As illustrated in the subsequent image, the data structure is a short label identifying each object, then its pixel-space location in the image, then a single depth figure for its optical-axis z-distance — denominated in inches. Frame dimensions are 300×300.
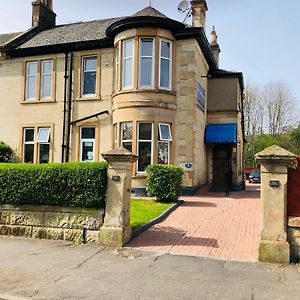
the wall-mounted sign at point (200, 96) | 732.7
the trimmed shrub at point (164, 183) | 540.1
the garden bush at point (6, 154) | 792.3
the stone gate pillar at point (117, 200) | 322.0
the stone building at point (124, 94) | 667.4
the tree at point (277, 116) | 2060.8
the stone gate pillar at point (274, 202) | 279.3
